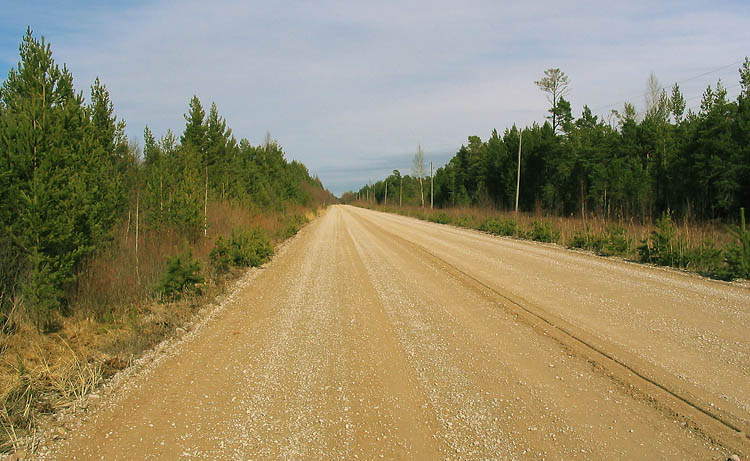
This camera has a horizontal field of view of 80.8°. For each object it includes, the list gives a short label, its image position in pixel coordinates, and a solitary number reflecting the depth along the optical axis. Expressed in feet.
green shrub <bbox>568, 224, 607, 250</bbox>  49.47
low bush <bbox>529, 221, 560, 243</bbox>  63.08
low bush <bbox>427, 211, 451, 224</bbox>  124.99
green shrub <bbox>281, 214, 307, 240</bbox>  73.97
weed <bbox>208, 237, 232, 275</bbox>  37.22
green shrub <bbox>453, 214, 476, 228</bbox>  102.08
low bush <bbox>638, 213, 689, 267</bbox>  37.47
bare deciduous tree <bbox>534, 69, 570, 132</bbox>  150.71
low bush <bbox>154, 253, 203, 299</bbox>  25.46
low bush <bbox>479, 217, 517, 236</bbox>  77.92
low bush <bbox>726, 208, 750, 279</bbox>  31.09
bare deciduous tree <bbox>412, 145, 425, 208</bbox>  230.48
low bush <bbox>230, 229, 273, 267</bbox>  39.81
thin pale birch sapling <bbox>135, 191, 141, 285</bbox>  27.78
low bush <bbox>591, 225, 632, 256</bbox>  45.47
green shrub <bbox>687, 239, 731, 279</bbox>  32.88
